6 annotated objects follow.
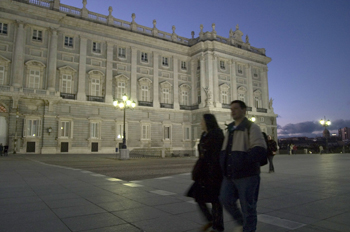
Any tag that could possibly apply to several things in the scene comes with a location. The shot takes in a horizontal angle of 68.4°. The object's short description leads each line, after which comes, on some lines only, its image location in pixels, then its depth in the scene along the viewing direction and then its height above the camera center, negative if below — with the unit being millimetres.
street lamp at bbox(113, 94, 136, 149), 21275 +3475
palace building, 28550 +8743
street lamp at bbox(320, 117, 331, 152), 32419 +2509
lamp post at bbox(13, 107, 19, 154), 26778 -80
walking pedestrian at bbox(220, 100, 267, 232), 3250 -323
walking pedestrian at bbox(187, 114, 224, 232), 3633 -511
